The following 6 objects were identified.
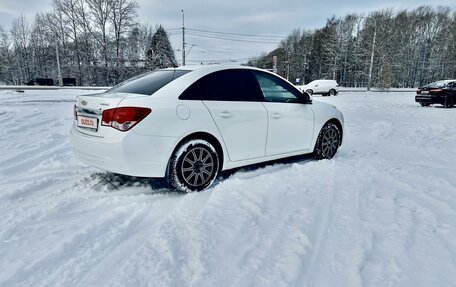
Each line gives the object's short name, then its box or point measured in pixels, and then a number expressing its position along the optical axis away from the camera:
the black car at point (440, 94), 16.05
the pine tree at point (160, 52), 40.66
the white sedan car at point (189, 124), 3.24
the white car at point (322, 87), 26.55
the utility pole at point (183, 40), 33.75
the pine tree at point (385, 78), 34.75
